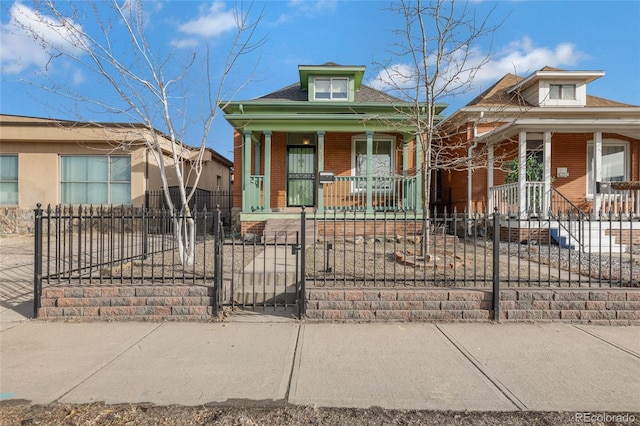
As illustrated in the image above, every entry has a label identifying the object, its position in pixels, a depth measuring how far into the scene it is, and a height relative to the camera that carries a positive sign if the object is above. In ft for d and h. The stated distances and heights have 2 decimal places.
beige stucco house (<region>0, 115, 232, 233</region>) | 44.70 +5.07
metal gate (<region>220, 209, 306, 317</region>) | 15.57 -3.69
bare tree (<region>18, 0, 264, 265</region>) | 19.17 +2.01
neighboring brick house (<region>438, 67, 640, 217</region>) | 34.24 +7.84
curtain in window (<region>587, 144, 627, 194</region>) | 41.52 +6.14
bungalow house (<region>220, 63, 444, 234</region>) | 35.29 +8.04
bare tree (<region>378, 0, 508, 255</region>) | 20.49 +7.23
